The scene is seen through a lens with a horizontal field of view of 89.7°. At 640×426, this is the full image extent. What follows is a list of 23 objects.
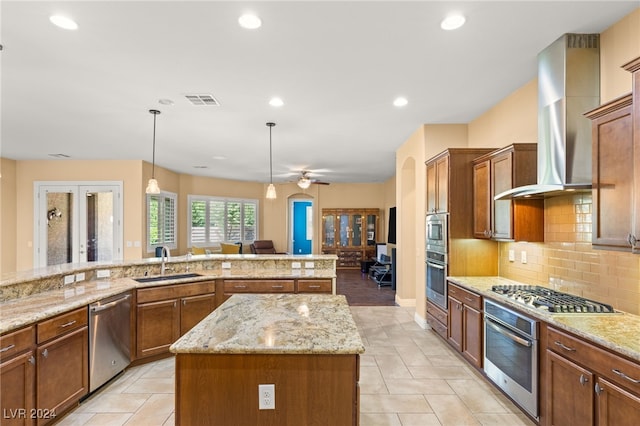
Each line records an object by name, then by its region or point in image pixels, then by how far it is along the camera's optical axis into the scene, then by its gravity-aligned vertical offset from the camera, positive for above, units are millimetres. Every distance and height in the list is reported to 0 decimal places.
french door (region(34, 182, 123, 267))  6789 -110
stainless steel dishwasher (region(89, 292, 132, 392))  2824 -1137
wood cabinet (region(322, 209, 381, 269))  10344 -574
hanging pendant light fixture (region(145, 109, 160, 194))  3962 +397
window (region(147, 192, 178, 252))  7265 -79
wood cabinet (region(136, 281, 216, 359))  3426 -1066
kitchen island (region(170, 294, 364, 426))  1640 -849
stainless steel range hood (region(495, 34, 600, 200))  2387 +827
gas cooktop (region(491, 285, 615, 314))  2219 -633
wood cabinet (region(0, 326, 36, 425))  2037 -1052
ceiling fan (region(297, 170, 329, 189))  7398 +808
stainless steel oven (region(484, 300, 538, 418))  2324 -1096
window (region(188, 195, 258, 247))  9047 -93
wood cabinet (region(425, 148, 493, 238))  3783 +334
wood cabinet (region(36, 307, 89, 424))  2301 -1128
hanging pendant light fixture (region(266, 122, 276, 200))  4625 +367
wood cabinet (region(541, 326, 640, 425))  1613 -943
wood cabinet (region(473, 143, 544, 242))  3000 +154
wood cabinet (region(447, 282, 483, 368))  3113 -1113
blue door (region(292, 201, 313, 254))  11016 -408
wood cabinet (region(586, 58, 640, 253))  1779 +280
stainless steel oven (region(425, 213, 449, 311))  3861 -509
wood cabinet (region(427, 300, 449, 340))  3889 -1306
